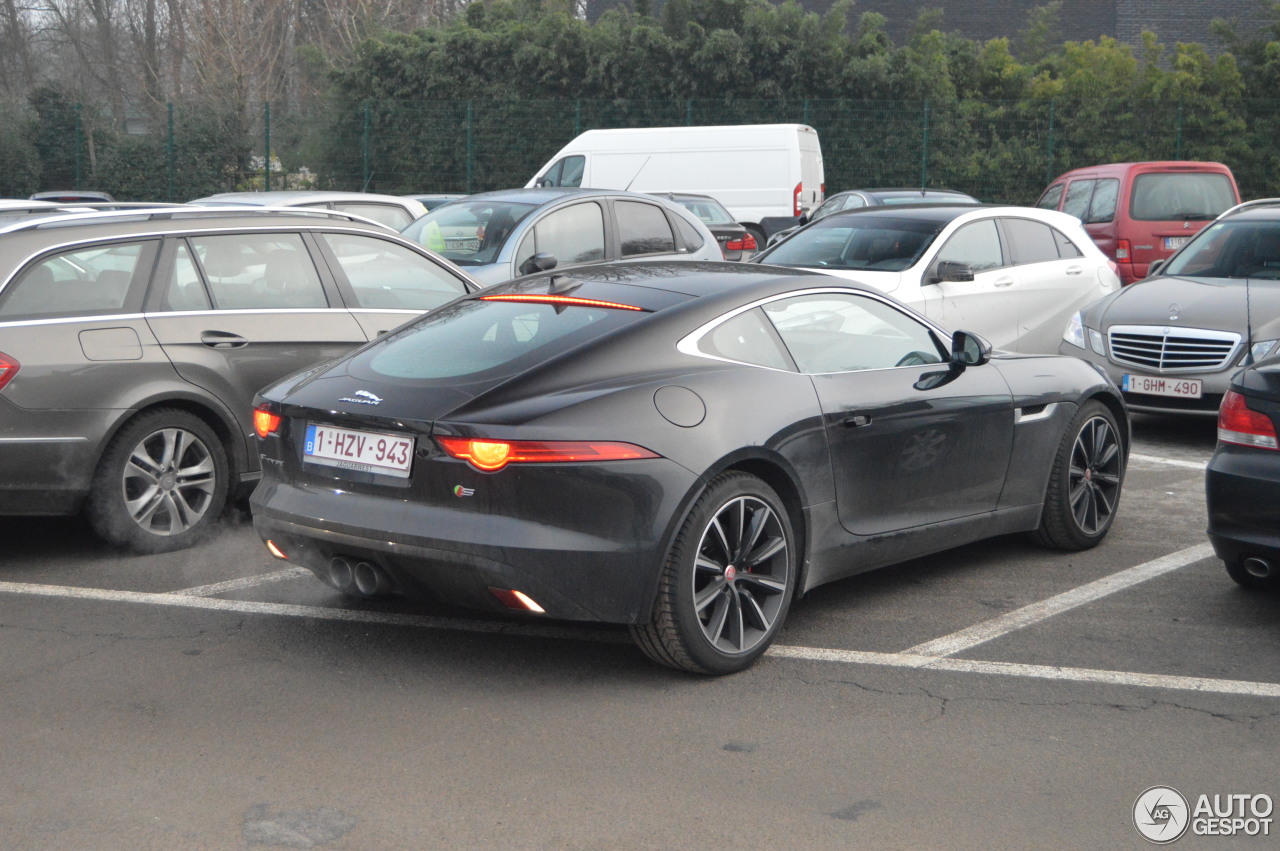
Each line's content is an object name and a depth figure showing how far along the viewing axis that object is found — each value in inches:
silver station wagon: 243.3
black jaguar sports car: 181.6
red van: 675.4
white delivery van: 927.7
